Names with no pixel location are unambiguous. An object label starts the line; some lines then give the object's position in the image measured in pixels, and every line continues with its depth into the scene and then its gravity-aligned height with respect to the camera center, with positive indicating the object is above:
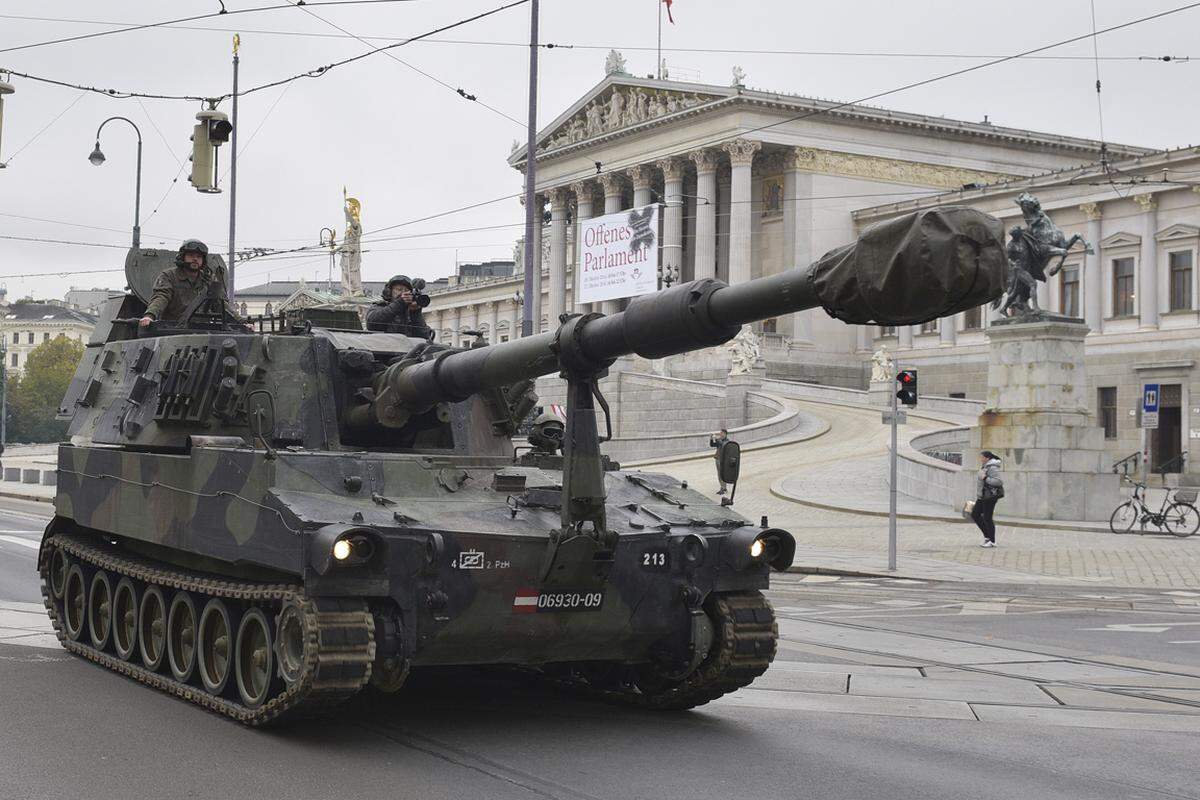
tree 101.25 +1.95
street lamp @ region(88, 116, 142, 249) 34.91 +5.34
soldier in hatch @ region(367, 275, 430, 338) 11.84 +0.86
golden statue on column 60.56 +6.72
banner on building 62.88 +7.22
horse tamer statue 31.47 +3.86
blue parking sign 39.78 +0.84
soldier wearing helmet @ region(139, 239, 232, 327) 12.40 +1.14
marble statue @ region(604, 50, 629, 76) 84.31 +20.16
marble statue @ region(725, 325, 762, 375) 61.00 +3.00
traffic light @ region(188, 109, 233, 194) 20.72 +3.80
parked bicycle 27.45 -1.61
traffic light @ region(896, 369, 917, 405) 22.53 +0.64
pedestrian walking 25.25 -1.08
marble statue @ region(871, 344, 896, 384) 59.78 +2.47
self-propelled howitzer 7.48 -0.55
